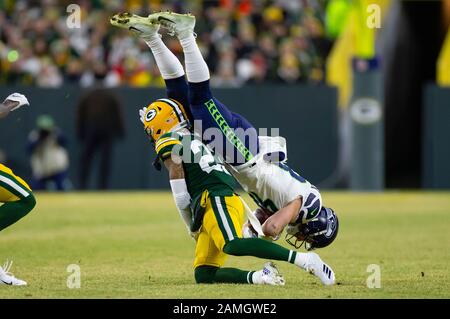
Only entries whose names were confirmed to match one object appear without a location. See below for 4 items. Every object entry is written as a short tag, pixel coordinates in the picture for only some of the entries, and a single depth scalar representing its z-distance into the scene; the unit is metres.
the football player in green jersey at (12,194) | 15.25
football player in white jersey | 15.32
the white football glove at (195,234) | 15.38
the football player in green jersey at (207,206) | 14.48
